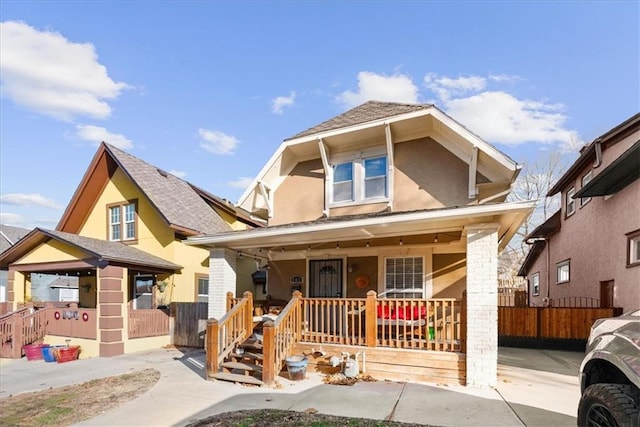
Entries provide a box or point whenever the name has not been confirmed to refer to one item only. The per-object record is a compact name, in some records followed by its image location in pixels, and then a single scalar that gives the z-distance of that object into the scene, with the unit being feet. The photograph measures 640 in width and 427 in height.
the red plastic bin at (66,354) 35.69
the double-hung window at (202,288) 47.67
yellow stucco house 38.04
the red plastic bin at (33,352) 37.55
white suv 9.48
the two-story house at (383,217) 22.95
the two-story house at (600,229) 31.81
